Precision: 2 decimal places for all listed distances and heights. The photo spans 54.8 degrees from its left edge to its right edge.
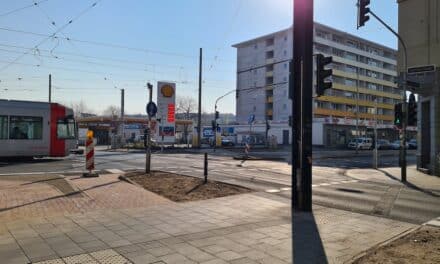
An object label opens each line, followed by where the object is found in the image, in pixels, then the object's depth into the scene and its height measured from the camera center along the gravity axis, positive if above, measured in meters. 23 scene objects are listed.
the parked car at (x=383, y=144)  68.14 -0.92
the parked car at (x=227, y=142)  61.18 -0.80
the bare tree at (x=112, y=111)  125.60 +7.42
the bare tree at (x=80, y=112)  112.12 +6.36
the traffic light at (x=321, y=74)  10.06 +1.52
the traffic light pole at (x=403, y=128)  18.89 +0.48
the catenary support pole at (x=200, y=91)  45.16 +4.87
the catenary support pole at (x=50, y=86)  51.84 +5.93
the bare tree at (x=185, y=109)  107.93 +6.92
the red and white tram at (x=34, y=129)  22.72 +0.29
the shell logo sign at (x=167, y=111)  25.39 +2.11
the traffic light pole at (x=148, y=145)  16.27 -0.36
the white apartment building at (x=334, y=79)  87.06 +13.45
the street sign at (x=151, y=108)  16.36 +1.05
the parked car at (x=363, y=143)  63.22 -0.78
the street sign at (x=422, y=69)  18.12 +3.03
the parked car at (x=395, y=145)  69.94 -1.09
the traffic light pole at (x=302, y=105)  9.47 +0.73
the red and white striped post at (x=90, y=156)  15.09 -0.76
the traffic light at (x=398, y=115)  19.70 +1.10
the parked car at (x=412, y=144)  71.98 -0.92
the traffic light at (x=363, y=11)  15.61 +4.69
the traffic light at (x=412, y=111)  19.45 +1.27
